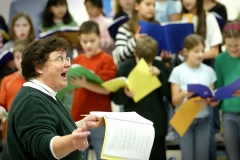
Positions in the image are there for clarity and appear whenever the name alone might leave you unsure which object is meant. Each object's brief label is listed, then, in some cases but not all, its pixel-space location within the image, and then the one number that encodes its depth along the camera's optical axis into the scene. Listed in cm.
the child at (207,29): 838
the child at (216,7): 893
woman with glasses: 385
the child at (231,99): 777
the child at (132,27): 827
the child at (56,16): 922
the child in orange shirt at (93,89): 795
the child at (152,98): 775
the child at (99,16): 907
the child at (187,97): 777
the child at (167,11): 900
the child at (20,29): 919
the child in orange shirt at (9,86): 781
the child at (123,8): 933
